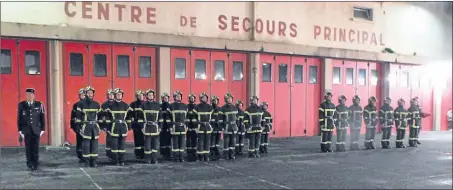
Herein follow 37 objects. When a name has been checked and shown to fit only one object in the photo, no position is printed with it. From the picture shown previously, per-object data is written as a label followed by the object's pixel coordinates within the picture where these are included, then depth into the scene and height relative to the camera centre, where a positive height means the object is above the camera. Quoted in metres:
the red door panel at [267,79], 15.42 +0.29
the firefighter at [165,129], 9.88 -1.08
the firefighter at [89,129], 8.62 -0.91
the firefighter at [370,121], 12.63 -1.12
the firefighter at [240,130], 10.70 -1.17
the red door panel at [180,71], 13.74 +0.56
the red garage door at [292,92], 15.64 -0.24
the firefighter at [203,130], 9.79 -1.07
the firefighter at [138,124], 9.55 -0.92
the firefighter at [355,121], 12.52 -1.11
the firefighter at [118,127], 8.88 -0.91
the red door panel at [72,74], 12.23 +0.41
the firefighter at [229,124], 10.21 -0.98
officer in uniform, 8.27 -0.79
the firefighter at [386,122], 12.90 -1.18
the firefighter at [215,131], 10.38 -1.17
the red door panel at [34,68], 11.73 +0.58
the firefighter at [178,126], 9.52 -0.94
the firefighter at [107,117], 9.00 -0.68
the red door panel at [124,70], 12.95 +0.56
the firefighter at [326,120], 11.59 -1.00
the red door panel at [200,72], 14.12 +0.53
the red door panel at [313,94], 16.61 -0.33
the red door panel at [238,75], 14.90 +0.44
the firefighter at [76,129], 9.37 -1.01
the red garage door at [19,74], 11.58 +0.40
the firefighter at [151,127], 9.20 -0.94
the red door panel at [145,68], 13.26 +0.64
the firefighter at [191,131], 10.23 -1.15
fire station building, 11.80 +1.17
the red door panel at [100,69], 12.59 +0.57
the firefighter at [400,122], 13.14 -1.22
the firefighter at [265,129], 11.52 -1.25
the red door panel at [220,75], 14.53 +0.43
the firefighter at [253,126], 10.52 -1.05
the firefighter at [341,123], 11.98 -1.12
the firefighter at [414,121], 13.46 -1.21
